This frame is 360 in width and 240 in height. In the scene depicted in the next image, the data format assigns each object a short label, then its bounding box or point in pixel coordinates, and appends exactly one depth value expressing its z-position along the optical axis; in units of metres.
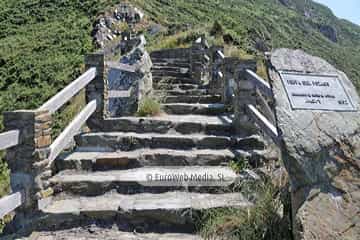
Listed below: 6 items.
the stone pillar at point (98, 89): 5.48
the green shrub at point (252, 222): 3.03
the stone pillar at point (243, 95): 5.43
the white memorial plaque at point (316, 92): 3.27
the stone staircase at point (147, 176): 3.68
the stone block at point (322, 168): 2.71
